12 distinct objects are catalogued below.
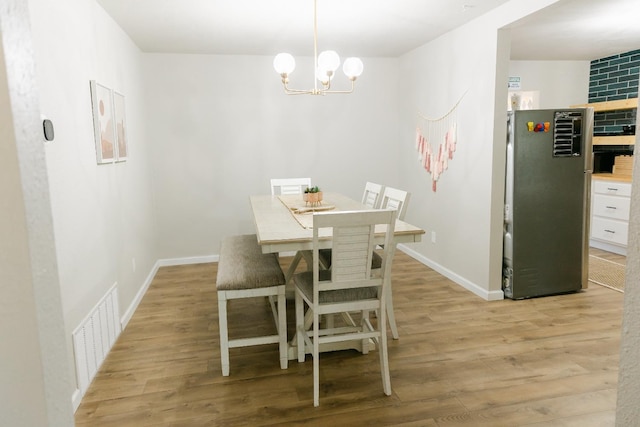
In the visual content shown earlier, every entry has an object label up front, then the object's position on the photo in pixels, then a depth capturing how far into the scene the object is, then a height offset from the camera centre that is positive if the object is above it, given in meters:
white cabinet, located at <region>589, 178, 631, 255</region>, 4.77 -0.73
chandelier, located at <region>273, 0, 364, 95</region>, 2.87 +0.61
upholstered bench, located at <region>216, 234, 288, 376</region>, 2.45 -0.73
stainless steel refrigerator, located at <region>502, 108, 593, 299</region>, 3.49 -0.41
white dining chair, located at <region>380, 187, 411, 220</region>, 2.89 -0.32
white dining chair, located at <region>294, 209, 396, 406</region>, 2.12 -0.64
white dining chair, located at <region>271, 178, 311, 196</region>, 4.43 -0.28
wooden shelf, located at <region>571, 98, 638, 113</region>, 4.90 +0.53
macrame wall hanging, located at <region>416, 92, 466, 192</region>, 4.07 +0.13
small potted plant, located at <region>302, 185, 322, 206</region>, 3.29 -0.30
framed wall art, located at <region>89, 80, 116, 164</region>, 2.75 +0.25
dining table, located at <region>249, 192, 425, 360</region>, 2.28 -0.42
